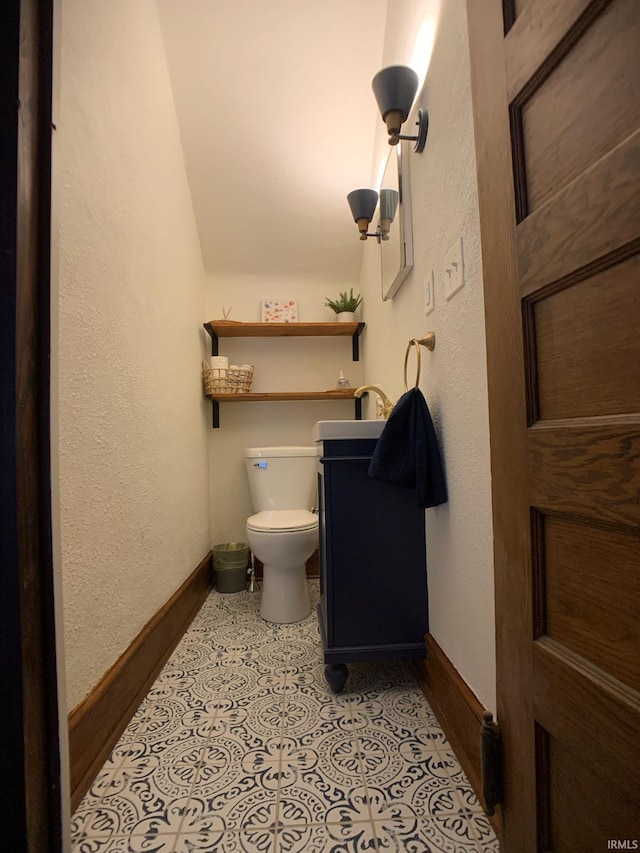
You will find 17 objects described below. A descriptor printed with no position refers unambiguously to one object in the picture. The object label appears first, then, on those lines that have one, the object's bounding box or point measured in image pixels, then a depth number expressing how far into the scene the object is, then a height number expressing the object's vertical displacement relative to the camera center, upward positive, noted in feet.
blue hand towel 3.69 -0.13
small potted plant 8.06 +2.71
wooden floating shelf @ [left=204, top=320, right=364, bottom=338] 7.80 +2.25
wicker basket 7.50 +1.22
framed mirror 4.62 +2.76
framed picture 8.33 +2.74
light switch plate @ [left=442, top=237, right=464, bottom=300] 3.25 +1.40
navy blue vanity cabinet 4.16 -1.30
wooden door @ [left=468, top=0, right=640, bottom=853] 1.54 +0.16
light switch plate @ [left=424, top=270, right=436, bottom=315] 3.95 +1.45
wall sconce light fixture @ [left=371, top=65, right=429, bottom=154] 3.89 +3.37
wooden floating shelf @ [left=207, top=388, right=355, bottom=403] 7.76 +0.91
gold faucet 5.21 +0.53
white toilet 5.80 -1.62
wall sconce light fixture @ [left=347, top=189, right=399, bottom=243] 5.56 +3.26
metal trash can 7.30 -2.25
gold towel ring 3.95 +0.97
